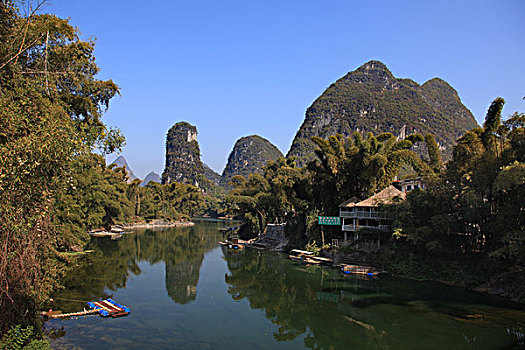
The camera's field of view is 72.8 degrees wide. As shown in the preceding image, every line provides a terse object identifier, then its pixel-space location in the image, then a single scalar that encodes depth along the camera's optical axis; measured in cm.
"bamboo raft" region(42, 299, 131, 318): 1546
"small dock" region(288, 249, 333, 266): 3206
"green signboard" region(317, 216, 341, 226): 3344
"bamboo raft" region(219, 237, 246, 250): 4438
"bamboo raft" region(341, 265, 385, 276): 2678
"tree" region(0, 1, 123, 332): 858
